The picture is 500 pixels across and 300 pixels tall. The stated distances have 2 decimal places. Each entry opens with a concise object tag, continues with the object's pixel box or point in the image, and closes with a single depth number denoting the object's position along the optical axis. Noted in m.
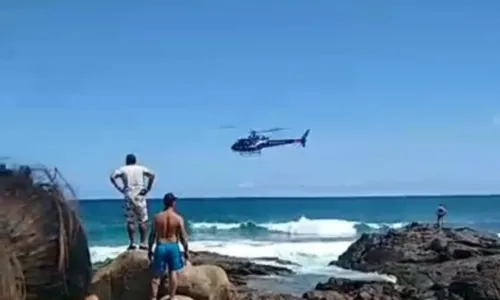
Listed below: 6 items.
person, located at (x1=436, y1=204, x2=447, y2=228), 43.41
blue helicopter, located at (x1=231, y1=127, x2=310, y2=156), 38.67
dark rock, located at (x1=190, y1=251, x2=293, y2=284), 31.12
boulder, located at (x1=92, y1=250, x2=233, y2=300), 13.25
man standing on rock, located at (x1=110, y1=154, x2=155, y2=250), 13.09
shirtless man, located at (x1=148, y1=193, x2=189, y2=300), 11.97
